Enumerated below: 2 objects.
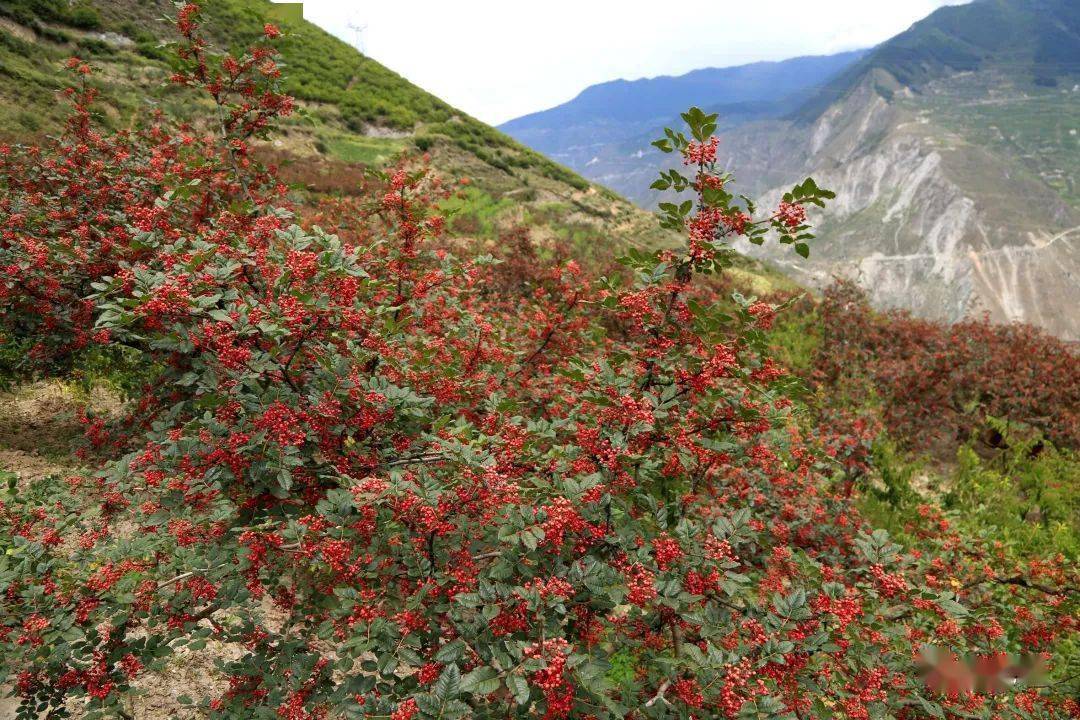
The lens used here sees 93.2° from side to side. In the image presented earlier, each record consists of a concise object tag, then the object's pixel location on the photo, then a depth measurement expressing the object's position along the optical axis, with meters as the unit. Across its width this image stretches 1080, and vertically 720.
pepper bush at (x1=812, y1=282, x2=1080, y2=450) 8.49
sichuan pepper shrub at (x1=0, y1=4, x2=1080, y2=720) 2.02
